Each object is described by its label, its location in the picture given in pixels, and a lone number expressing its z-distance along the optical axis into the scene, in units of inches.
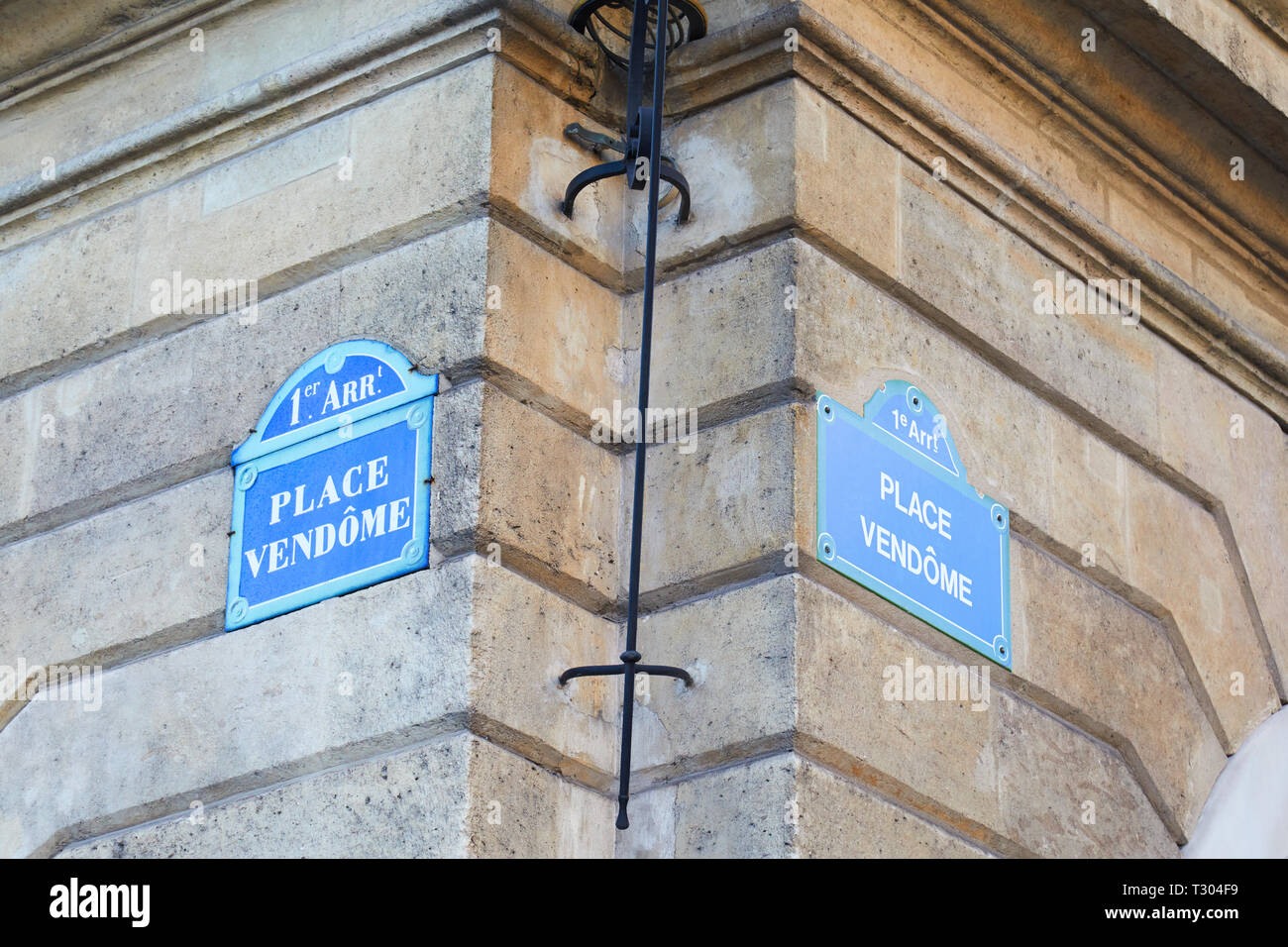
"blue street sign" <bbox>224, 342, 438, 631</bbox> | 237.9
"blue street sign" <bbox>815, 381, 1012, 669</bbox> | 243.1
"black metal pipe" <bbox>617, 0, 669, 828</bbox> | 229.9
